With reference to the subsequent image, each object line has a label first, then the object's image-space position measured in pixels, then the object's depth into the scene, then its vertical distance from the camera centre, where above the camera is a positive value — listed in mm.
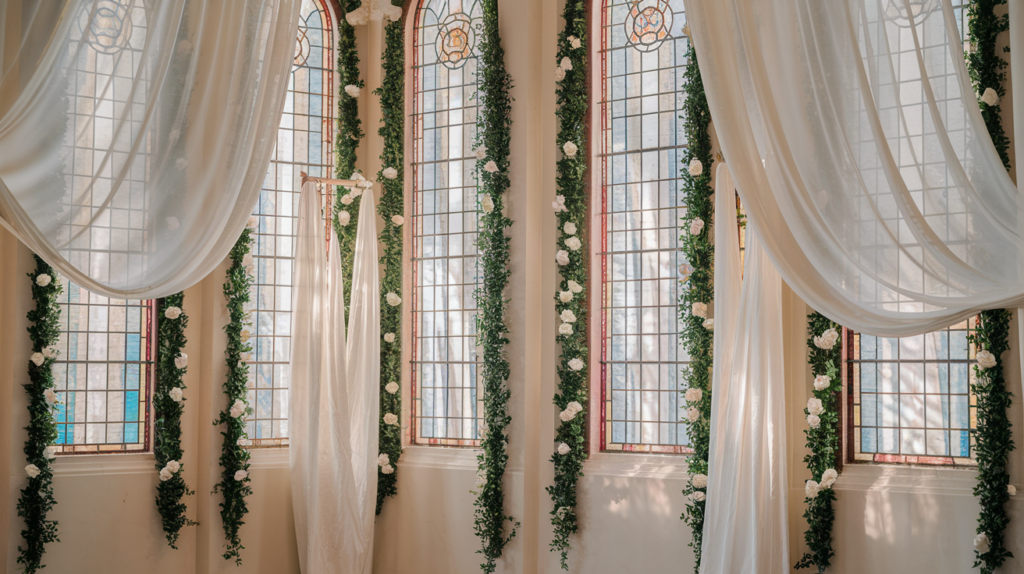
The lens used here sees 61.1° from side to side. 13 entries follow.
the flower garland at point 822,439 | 5293 -724
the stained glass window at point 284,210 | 6809 +858
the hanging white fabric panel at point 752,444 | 4992 -723
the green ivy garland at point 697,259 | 5773 +420
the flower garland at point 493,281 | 6359 +284
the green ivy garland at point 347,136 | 6994 +1498
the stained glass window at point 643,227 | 6167 +679
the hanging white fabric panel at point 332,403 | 6328 -633
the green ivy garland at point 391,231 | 6875 +709
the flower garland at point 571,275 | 6199 +329
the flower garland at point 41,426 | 5719 -737
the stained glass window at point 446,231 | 6828 +707
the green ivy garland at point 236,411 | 6402 -698
